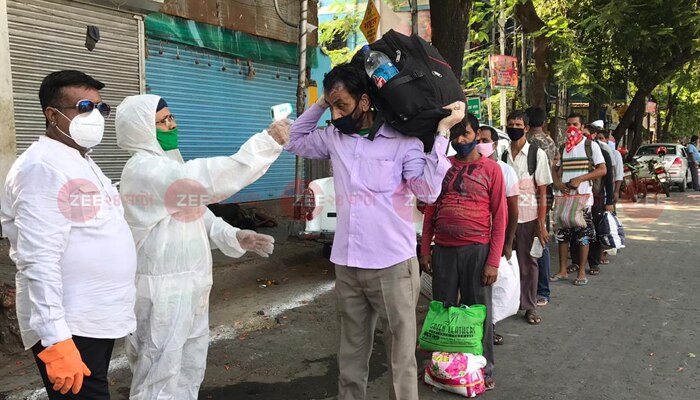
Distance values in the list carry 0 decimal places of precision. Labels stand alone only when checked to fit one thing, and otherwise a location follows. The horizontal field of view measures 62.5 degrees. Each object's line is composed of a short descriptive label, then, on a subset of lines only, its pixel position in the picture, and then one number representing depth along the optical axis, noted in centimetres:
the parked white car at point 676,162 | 1927
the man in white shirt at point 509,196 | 413
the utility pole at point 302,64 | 887
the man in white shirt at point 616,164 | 851
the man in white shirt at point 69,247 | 204
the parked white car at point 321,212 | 689
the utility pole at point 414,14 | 992
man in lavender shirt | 282
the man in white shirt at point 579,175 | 655
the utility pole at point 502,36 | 1188
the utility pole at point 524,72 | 1569
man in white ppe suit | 251
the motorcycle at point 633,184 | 1577
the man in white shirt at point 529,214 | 532
